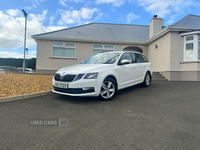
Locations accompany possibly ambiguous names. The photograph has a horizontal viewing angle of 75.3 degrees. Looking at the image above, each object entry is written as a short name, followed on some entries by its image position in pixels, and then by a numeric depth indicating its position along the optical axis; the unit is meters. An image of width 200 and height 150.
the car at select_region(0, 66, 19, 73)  17.91
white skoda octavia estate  3.72
